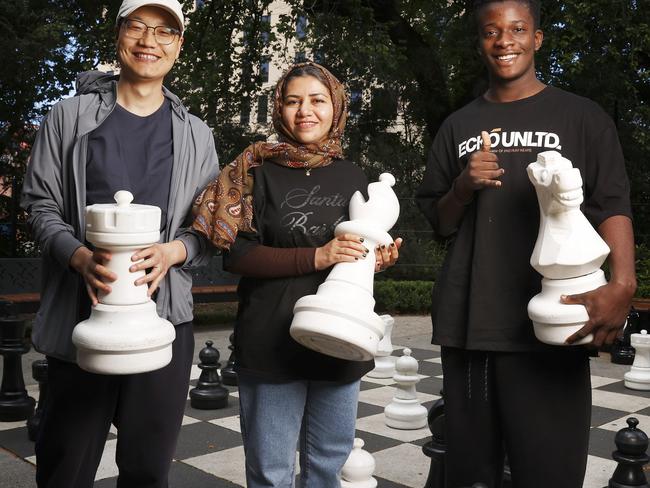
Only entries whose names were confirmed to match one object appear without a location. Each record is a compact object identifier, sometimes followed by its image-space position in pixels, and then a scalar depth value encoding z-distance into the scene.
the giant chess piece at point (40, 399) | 3.57
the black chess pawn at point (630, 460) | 2.73
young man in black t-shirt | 1.82
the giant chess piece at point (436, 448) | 2.83
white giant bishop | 1.72
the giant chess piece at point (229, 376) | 4.89
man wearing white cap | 1.96
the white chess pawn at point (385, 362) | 5.20
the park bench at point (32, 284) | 7.77
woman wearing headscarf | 1.95
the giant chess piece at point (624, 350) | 6.00
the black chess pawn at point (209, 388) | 4.30
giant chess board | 3.24
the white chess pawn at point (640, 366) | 5.04
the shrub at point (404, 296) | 9.76
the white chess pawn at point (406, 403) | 4.00
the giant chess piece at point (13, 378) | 3.98
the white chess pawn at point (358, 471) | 2.88
